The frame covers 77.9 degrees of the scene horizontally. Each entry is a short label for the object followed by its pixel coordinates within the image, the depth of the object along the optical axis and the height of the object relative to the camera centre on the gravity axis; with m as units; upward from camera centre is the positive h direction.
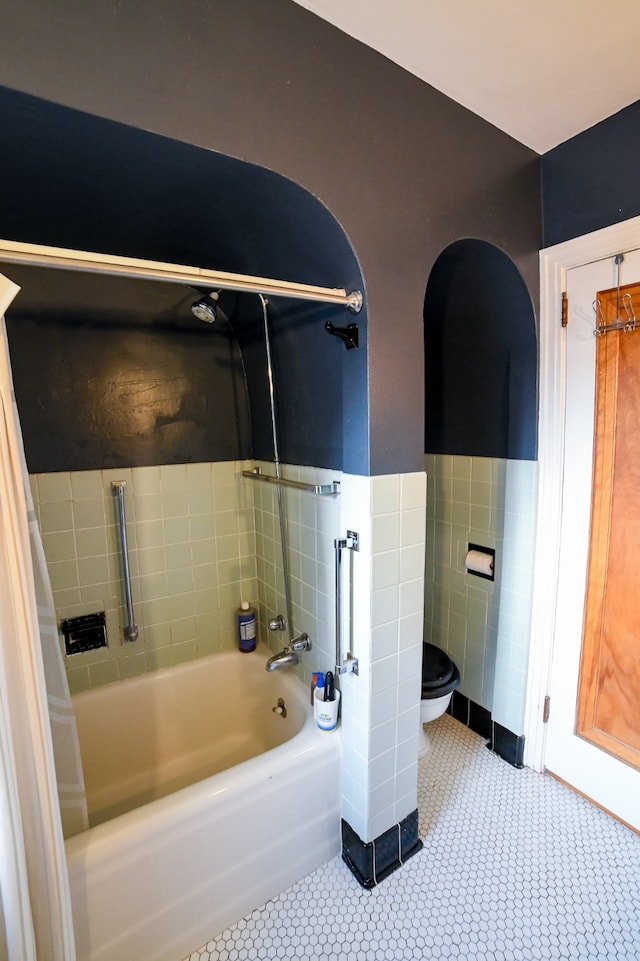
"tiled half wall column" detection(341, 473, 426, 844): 1.18 -0.68
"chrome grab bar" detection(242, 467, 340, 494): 1.34 -0.20
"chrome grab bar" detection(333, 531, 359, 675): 1.21 -0.58
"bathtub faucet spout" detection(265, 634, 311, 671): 1.56 -0.89
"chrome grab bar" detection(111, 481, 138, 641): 1.60 -0.44
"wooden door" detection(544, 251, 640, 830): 1.34 -0.51
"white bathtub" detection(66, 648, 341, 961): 1.01 -1.21
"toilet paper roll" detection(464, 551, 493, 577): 1.75 -0.61
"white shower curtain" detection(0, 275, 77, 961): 0.80 -0.68
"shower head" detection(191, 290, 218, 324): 1.45 +0.45
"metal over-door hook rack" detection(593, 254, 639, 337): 1.27 +0.34
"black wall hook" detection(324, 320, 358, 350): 1.11 +0.27
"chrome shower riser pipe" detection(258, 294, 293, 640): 1.56 -0.30
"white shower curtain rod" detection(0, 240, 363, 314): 0.75 +0.35
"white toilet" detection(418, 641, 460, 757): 1.61 -1.05
